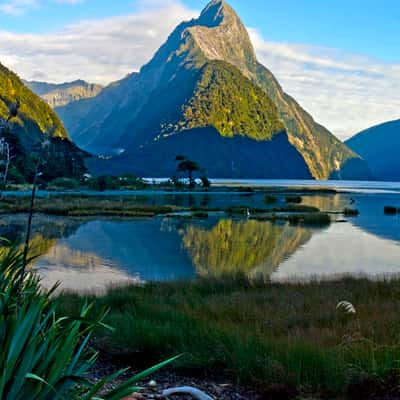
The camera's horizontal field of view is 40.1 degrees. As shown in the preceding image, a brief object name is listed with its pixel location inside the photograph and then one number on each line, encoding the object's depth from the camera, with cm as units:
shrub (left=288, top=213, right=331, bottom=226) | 4103
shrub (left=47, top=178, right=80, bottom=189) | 8319
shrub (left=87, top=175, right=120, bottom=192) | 8425
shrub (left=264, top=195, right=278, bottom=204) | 6344
